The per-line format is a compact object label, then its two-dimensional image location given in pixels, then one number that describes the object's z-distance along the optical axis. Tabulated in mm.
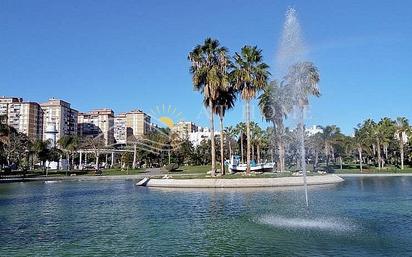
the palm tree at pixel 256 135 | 105606
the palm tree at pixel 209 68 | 53438
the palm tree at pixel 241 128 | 106900
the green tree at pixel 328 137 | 116500
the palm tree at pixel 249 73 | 56250
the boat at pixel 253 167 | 67088
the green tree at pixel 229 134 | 123150
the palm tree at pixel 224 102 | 56500
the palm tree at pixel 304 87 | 58469
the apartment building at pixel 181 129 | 161712
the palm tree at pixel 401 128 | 102000
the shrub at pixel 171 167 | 94831
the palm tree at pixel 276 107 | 69688
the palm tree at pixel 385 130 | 99312
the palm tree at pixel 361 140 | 100862
